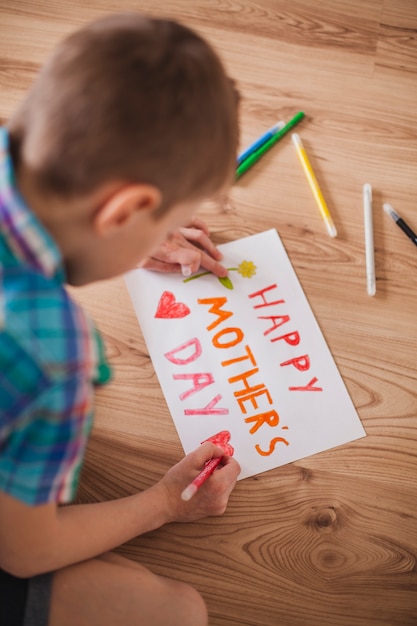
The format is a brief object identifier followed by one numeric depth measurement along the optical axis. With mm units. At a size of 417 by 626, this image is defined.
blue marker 854
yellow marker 833
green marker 853
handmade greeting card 726
